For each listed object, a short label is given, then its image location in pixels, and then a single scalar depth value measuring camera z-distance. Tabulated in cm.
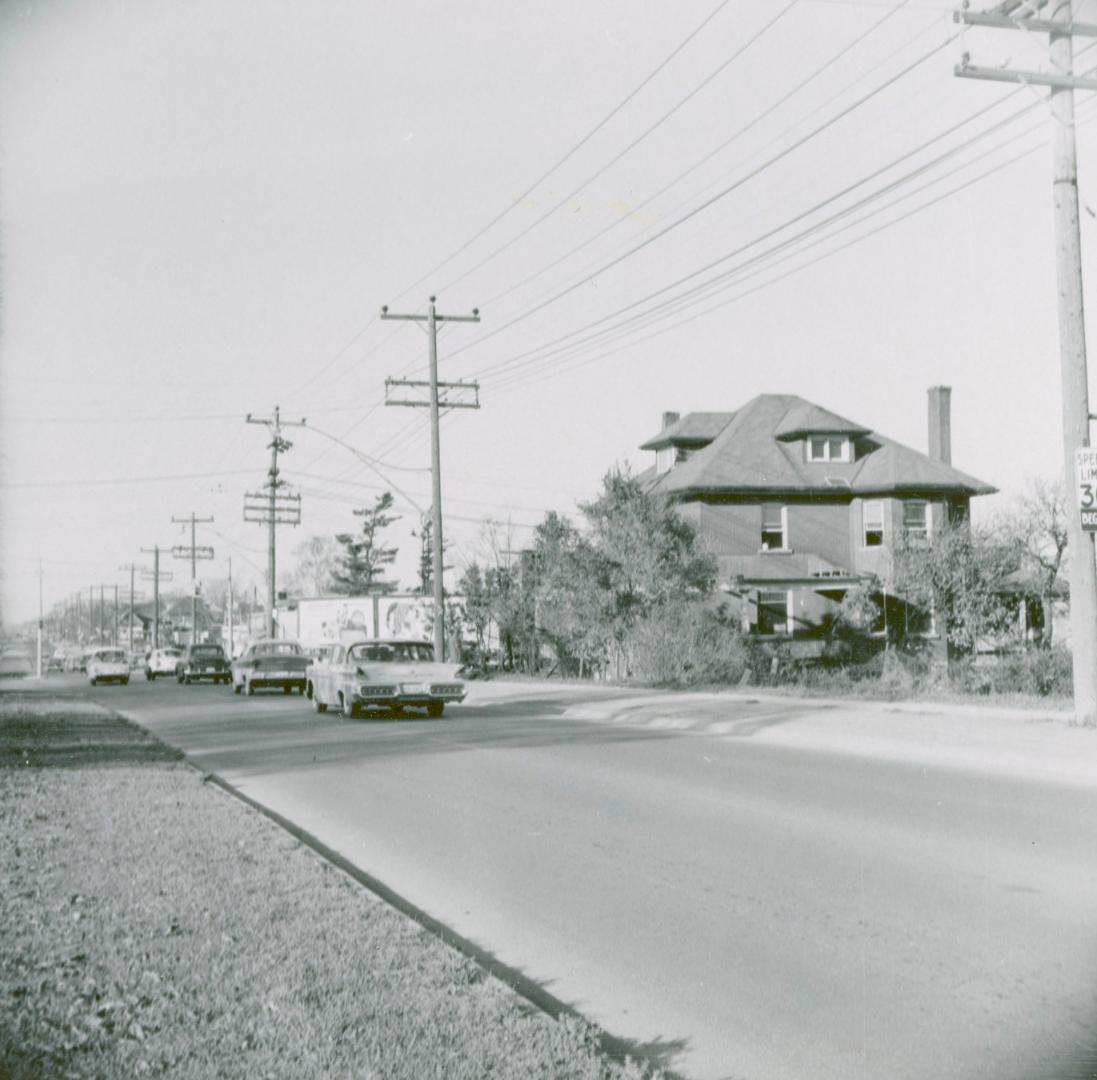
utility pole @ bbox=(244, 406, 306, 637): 5212
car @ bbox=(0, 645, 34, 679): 7011
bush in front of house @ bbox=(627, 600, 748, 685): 3000
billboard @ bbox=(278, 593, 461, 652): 5483
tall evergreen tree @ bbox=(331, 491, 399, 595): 10394
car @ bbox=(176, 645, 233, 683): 4531
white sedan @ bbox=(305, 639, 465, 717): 2256
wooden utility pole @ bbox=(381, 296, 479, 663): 3319
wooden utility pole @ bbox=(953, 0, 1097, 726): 1678
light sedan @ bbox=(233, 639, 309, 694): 3459
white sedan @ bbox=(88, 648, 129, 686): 4788
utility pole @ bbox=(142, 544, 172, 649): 8788
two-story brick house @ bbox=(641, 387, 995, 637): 4353
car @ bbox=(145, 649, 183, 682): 5544
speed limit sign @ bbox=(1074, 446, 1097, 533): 1669
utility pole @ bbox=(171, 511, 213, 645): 8481
